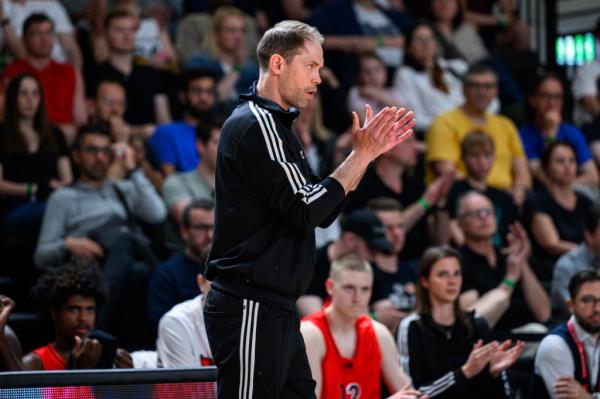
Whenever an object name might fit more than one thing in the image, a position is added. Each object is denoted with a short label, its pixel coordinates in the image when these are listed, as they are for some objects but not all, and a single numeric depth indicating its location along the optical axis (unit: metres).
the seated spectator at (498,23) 23.75
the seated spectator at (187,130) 17.52
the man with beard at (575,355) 12.00
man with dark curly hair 11.09
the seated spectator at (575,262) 15.33
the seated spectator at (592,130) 21.09
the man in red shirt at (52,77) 17.48
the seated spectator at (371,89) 19.37
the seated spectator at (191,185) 16.25
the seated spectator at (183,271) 13.89
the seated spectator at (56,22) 18.58
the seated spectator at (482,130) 18.45
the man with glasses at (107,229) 14.46
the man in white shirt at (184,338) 11.71
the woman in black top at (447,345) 12.10
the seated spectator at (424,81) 20.05
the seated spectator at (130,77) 18.19
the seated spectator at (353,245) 14.72
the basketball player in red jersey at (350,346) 11.88
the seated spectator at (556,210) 17.52
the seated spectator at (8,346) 10.34
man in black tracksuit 7.57
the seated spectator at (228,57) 18.75
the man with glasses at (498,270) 15.39
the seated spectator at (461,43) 21.77
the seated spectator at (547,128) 19.80
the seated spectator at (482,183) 17.47
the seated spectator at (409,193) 16.94
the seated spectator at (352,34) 20.81
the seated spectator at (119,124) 16.75
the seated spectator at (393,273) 13.99
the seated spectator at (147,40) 19.20
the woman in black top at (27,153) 15.75
